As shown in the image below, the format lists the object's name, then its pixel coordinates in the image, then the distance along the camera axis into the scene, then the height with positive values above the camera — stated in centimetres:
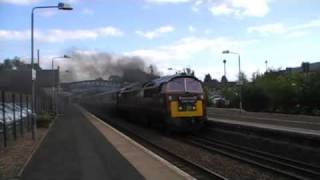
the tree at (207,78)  8641 +433
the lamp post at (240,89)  3753 +53
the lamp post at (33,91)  1571 +26
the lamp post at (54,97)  3567 -10
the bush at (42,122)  2248 -178
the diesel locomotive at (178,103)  1777 -47
